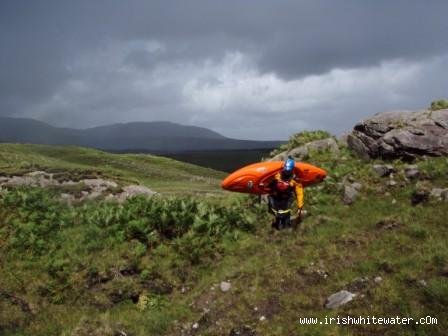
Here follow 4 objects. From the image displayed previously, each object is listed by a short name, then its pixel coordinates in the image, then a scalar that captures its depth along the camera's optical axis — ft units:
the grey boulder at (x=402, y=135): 74.33
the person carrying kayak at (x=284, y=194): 58.29
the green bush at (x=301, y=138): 93.30
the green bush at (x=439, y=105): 82.43
